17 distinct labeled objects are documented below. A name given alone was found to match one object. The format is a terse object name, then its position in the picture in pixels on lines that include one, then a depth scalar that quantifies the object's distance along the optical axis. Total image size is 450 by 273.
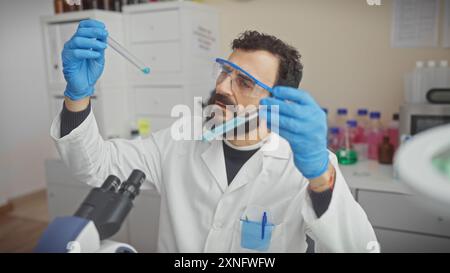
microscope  0.52
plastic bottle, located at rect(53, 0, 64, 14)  1.58
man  0.66
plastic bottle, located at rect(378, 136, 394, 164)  1.05
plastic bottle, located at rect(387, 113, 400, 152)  1.24
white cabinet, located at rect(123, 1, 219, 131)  1.25
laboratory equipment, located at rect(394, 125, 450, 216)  0.41
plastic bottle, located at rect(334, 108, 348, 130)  1.07
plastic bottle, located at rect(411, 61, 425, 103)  1.37
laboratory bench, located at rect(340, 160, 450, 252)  0.95
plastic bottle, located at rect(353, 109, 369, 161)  1.11
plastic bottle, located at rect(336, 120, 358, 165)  1.03
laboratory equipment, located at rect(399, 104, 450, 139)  1.13
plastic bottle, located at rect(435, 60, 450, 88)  1.31
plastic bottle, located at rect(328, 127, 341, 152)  1.07
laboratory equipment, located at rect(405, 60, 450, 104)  1.32
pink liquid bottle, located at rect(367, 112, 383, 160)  1.13
